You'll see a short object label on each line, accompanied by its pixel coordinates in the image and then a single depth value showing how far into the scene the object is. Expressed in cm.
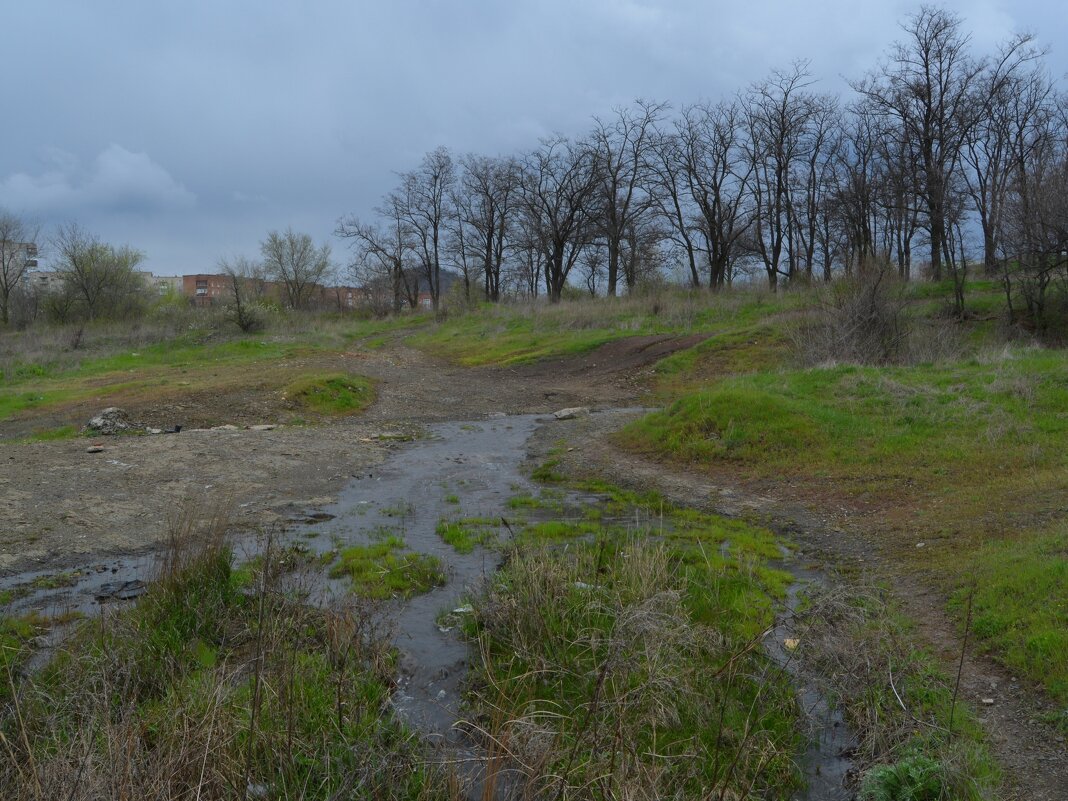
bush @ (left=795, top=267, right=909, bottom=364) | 1653
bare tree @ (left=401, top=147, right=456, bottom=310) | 5119
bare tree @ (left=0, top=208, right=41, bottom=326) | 4603
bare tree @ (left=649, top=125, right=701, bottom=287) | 3928
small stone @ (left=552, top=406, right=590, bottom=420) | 1653
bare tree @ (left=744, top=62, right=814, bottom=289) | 3703
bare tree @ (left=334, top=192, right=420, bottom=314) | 5281
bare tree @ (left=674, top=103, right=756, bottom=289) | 3812
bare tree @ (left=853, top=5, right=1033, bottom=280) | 3052
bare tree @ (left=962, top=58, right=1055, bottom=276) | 3075
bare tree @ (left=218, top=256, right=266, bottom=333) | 3581
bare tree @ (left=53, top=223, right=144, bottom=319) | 4597
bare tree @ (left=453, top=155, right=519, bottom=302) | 4722
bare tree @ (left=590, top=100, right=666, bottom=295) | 4072
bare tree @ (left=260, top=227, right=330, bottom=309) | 6009
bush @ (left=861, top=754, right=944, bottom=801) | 370
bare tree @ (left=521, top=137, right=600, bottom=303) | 4162
